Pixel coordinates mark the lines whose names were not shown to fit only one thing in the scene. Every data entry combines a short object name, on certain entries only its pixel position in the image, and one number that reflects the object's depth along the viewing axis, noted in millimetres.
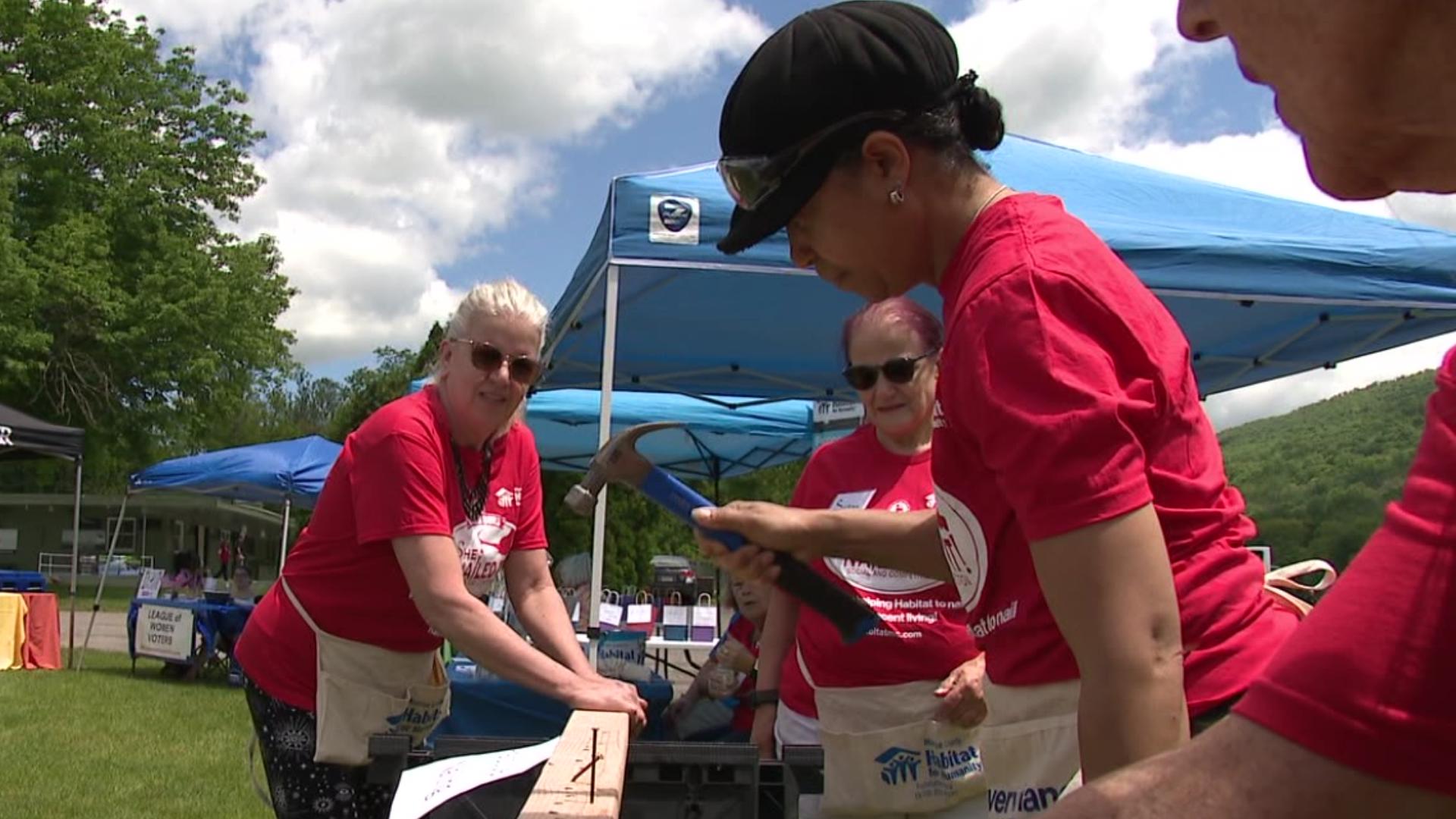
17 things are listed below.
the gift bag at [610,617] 8484
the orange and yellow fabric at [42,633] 12812
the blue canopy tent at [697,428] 9539
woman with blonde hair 2492
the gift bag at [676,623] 9570
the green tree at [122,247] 25016
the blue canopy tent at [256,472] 13109
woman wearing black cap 1061
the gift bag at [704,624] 9406
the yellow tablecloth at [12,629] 12570
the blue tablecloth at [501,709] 5188
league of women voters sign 11930
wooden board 1438
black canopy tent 12633
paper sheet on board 1654
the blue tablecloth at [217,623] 11852
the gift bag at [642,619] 9250
